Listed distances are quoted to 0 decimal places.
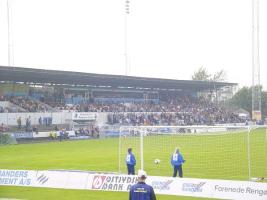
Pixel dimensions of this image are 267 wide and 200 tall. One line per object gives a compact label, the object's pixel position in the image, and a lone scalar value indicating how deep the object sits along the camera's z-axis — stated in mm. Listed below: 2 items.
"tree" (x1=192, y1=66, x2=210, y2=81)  133625
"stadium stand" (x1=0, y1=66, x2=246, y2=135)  59531
